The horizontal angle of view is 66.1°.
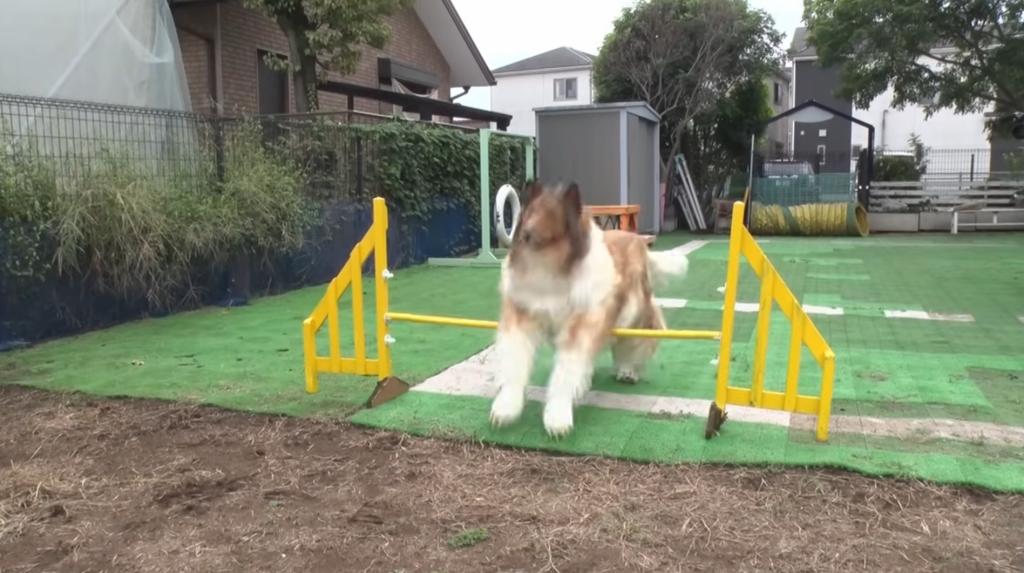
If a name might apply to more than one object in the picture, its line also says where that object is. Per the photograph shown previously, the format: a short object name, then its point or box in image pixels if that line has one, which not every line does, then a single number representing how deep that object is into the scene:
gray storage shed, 15.22
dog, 4.06
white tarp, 8.62
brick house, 12.81
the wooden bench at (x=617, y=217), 12.17
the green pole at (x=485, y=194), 11.65
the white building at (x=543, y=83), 45.19
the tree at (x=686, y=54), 19.06
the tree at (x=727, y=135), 20.42
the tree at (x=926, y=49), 16.39
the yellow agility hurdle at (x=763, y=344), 3.90
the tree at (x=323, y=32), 11.11
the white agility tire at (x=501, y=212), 10.00
